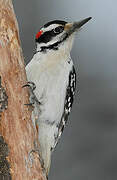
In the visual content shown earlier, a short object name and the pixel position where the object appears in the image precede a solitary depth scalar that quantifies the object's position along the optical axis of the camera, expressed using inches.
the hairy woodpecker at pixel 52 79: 206.2
